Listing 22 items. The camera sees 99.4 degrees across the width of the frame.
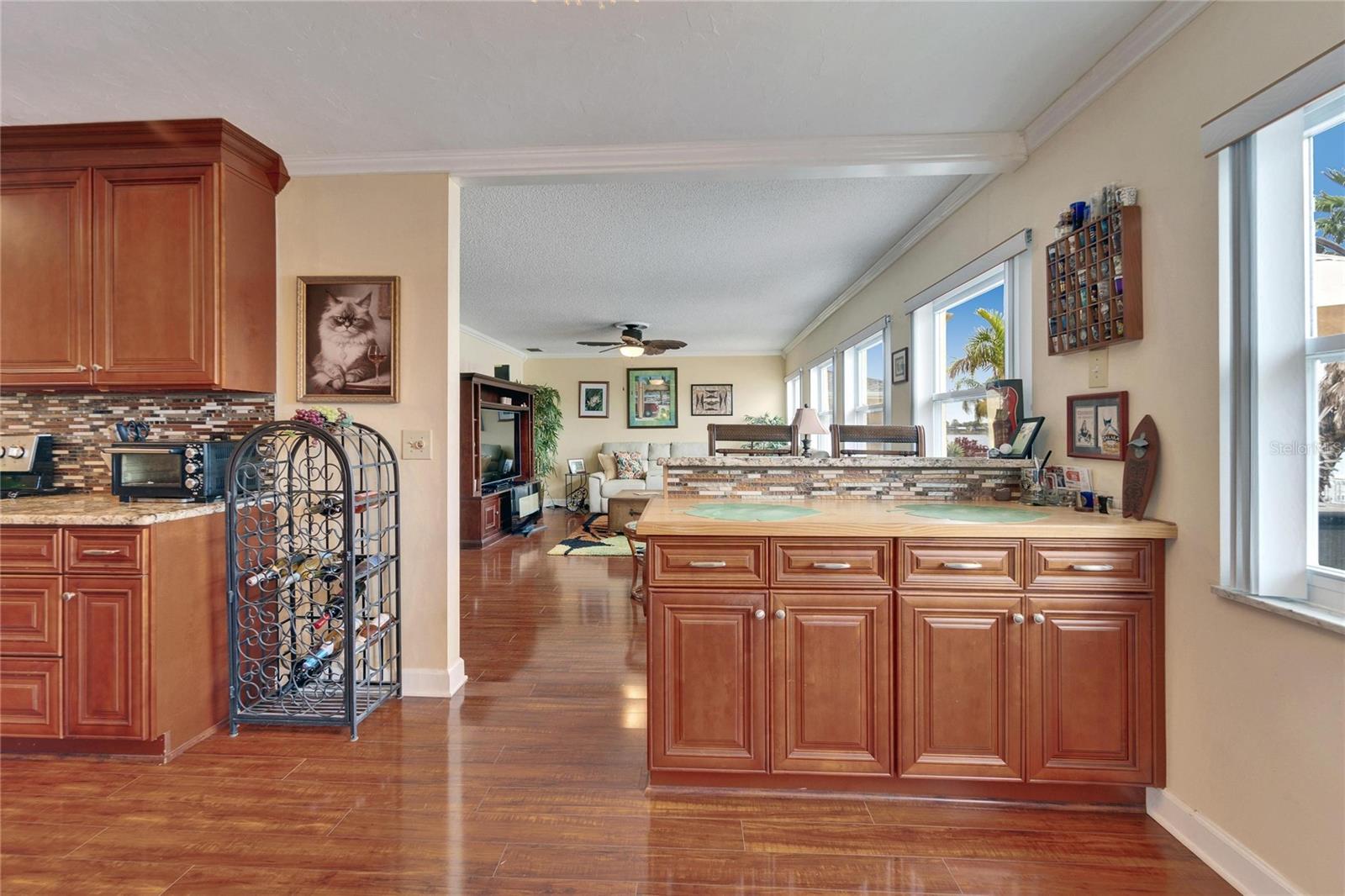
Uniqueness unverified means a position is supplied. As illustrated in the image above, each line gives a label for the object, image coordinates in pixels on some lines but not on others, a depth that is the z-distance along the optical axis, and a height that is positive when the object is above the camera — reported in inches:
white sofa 311.1 -13.4
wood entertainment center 235.5 -9.1
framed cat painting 103.1 +19.6
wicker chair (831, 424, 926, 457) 114.7 +2.2
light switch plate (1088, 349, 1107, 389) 80.6 +11.1
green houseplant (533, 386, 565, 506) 327.3 +11.3
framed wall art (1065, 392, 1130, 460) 76.0 +3.1
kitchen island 70.4 -26.3
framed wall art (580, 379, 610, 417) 362.6 +31.7
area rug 225.0 -41.7
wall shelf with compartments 73.0 +22.4
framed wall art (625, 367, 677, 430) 360.5 +30.0
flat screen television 250.1 -0.8
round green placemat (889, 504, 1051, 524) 76.9 -9.5
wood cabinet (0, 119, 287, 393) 90.6 +28.9
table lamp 156.0 +6.5
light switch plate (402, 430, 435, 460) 104.0 +0.1
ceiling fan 246.4 +44.3
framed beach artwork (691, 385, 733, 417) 357.7 +27.7
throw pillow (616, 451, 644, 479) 320.5 -11.2
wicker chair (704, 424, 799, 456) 116.1 +2.7
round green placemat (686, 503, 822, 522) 78.6 -9.7
